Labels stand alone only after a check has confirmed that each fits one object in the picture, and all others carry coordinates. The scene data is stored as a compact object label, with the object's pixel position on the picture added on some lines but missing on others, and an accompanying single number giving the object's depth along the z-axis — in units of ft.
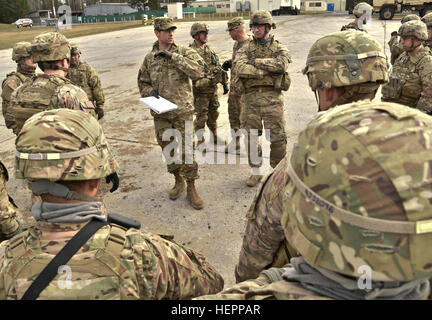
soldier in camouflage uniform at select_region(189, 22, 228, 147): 18.12
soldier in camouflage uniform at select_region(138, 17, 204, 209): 12.88
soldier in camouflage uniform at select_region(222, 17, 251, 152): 16.67
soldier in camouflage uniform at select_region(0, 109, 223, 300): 4.13
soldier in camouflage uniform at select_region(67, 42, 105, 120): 16.80
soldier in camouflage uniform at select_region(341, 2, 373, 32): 21.91
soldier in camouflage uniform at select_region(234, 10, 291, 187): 13.09
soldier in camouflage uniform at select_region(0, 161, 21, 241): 9.01
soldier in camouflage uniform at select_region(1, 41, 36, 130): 14.76
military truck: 79.25
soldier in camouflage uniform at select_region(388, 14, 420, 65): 20.13
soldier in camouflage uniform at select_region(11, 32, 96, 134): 9.84
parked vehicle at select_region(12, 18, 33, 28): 130.52
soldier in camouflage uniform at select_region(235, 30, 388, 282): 5.51
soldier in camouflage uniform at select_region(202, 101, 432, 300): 2.74
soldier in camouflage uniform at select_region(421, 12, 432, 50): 17.90
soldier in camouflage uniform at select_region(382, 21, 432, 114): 13.49
